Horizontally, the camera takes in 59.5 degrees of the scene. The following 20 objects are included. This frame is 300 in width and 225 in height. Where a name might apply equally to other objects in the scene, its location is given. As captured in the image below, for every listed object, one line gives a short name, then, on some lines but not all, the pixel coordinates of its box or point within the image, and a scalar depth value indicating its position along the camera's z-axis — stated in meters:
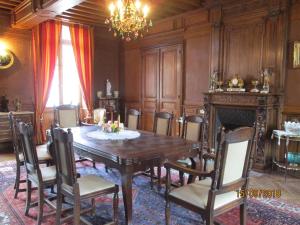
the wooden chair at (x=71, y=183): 2.14
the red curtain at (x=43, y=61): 6.05
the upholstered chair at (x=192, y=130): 3.29
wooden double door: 6.12
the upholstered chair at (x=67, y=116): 4.47
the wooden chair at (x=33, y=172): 2.49
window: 6.53
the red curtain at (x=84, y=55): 6.61
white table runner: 3.20
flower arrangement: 3.40
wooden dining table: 2.38
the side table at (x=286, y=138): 3.93
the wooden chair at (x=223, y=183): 1.97
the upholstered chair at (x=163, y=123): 3.76
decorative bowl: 3.95
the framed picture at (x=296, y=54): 4.22
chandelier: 3.40
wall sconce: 5.59
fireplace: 4.29
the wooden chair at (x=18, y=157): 3.09
